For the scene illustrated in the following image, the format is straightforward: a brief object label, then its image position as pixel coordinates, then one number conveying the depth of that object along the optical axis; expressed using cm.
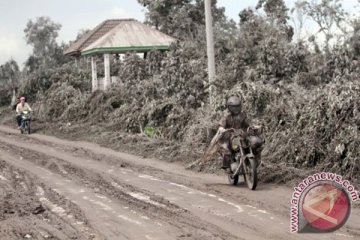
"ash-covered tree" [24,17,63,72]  6275
